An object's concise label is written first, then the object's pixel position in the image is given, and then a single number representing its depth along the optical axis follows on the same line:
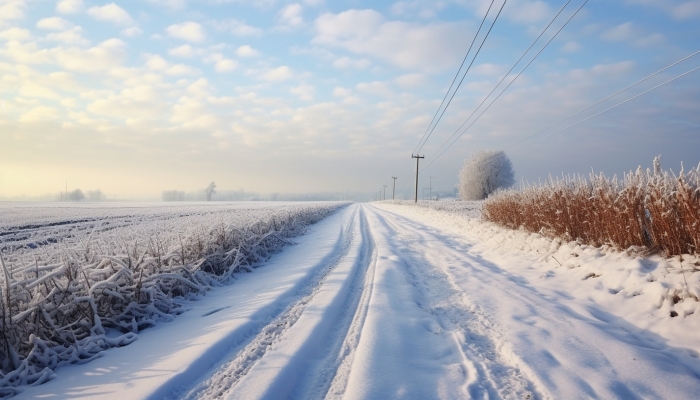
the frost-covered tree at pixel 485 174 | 60.38
